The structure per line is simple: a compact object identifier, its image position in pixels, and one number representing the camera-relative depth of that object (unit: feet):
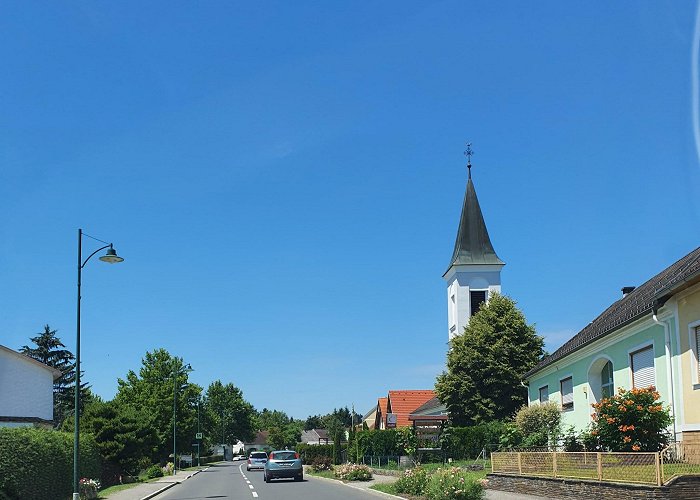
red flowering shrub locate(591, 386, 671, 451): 58.23
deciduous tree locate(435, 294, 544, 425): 139.13
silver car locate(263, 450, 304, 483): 123.44
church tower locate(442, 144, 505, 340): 188.03
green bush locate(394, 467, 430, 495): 69.52
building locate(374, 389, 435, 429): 236.43
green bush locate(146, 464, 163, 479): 148.75
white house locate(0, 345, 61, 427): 133.80
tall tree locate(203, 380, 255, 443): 434.71
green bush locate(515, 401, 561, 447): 92.84
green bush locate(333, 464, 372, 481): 111.04
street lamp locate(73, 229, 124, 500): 68.49
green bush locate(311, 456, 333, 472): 153.89
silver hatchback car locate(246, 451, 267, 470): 198.08
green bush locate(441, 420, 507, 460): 122.42
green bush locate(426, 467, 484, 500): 58.29
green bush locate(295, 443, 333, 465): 220.76
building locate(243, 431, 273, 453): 559.71
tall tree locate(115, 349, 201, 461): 227.61
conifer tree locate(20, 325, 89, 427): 261.03
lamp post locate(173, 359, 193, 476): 248.56
